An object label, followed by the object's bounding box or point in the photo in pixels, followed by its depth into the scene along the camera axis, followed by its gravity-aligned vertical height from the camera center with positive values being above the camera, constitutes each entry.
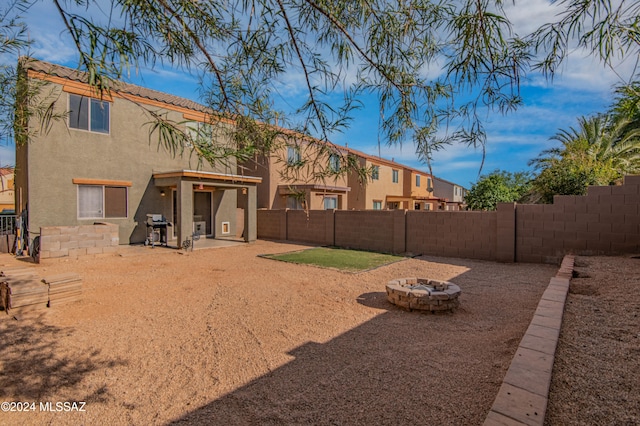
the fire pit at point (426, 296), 5.40 -1.50
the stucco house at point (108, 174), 10.71 +1.34
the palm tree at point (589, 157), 11.91 +2.77
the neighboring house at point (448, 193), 40.21 +2.45
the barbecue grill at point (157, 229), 12.73 -0.83
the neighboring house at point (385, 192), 24.81 +1.68
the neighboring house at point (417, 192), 31.44 +2.03
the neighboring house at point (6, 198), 26.37 +0.91
